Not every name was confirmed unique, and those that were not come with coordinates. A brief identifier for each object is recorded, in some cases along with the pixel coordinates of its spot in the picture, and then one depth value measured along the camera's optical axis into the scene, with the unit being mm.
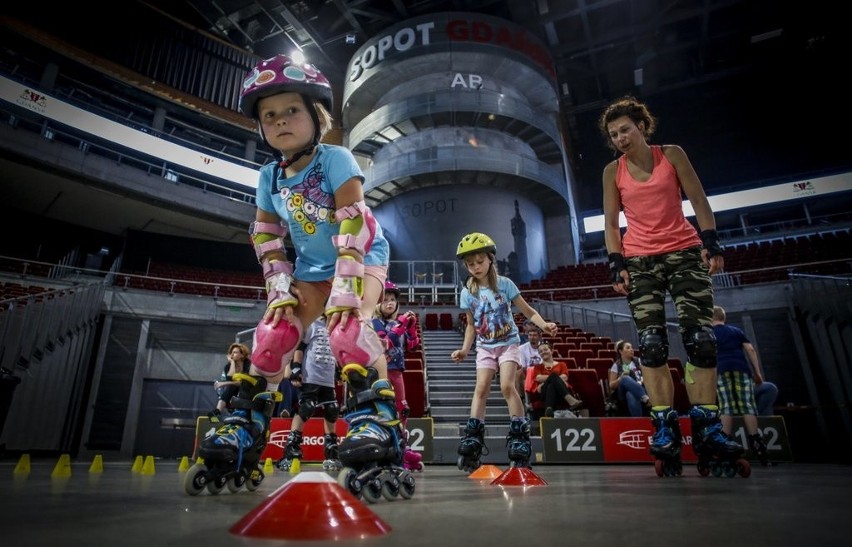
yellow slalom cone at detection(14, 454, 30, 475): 3430
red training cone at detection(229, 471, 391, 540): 988
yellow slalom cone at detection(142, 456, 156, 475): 3630
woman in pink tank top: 2783
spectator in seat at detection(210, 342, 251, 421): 6173
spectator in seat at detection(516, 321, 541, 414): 7707
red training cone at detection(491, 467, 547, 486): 2564
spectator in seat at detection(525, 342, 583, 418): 6941
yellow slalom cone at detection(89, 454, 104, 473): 3893
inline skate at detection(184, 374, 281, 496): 1999
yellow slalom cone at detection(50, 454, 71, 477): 3055
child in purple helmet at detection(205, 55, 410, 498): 2098
